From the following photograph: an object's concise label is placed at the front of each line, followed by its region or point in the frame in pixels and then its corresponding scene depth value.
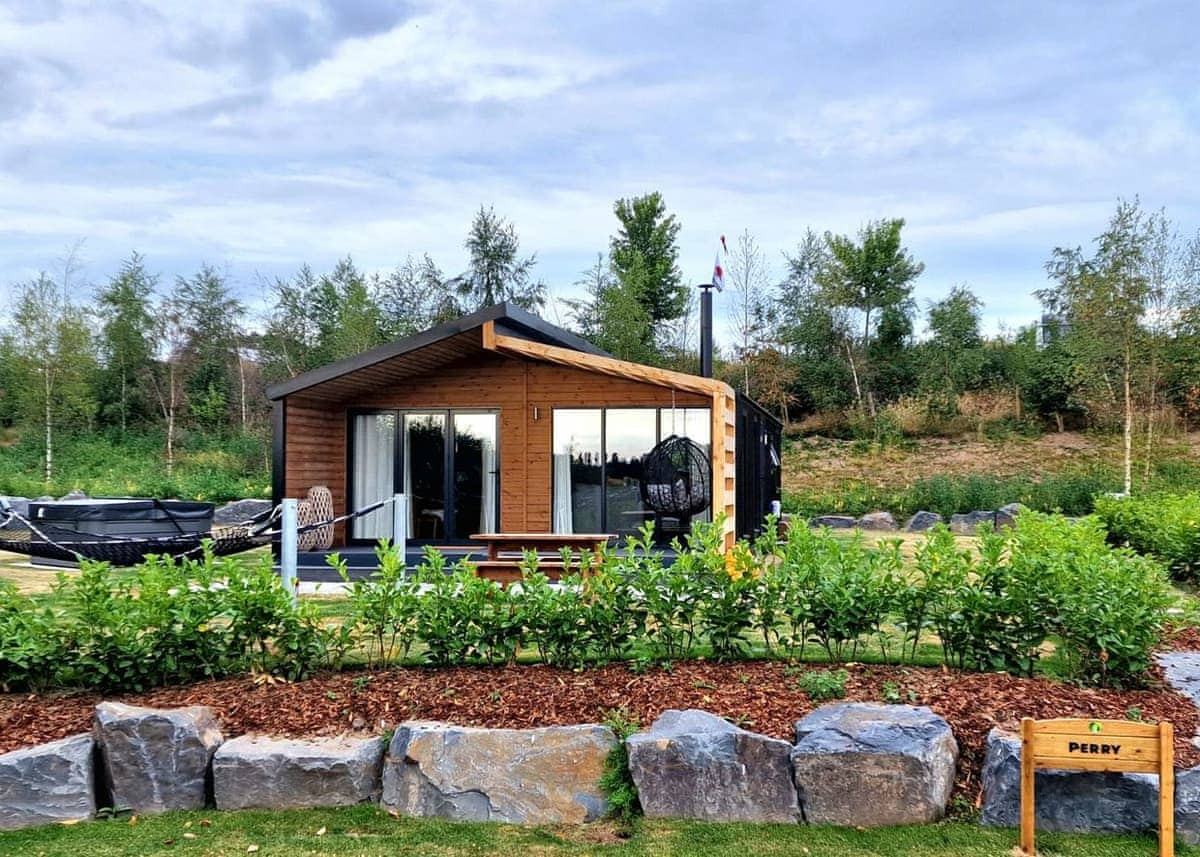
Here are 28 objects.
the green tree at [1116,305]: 13.34
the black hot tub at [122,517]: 9.23
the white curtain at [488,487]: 9.98
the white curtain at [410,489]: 10.14
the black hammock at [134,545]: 6.28
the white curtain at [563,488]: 9.84
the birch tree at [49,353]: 17.42
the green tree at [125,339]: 18.88
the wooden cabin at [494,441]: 9.46
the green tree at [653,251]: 18.88
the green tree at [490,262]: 19.67
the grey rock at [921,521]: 13.41
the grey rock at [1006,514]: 13.08
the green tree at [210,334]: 19.36
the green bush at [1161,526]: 7.26
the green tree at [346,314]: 17.14
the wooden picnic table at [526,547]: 6.72
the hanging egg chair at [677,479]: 8.32
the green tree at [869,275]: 18.50
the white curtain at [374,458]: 10.12
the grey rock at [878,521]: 13.65
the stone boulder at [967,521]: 13.17
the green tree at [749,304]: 18.17
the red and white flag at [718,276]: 8.90
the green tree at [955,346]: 17.80
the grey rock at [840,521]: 13.79
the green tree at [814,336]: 18.30
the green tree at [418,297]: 19.09
